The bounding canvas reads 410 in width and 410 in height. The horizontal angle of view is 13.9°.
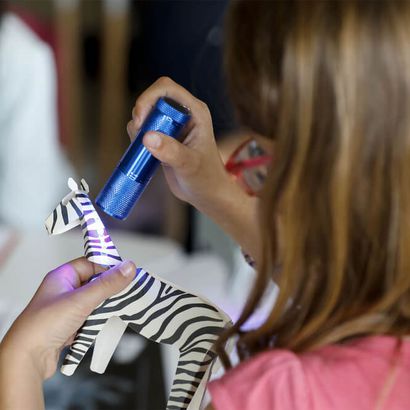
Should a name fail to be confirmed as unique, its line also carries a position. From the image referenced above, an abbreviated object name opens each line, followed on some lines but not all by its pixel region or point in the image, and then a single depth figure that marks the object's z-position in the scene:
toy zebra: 1.19
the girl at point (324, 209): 1.11
